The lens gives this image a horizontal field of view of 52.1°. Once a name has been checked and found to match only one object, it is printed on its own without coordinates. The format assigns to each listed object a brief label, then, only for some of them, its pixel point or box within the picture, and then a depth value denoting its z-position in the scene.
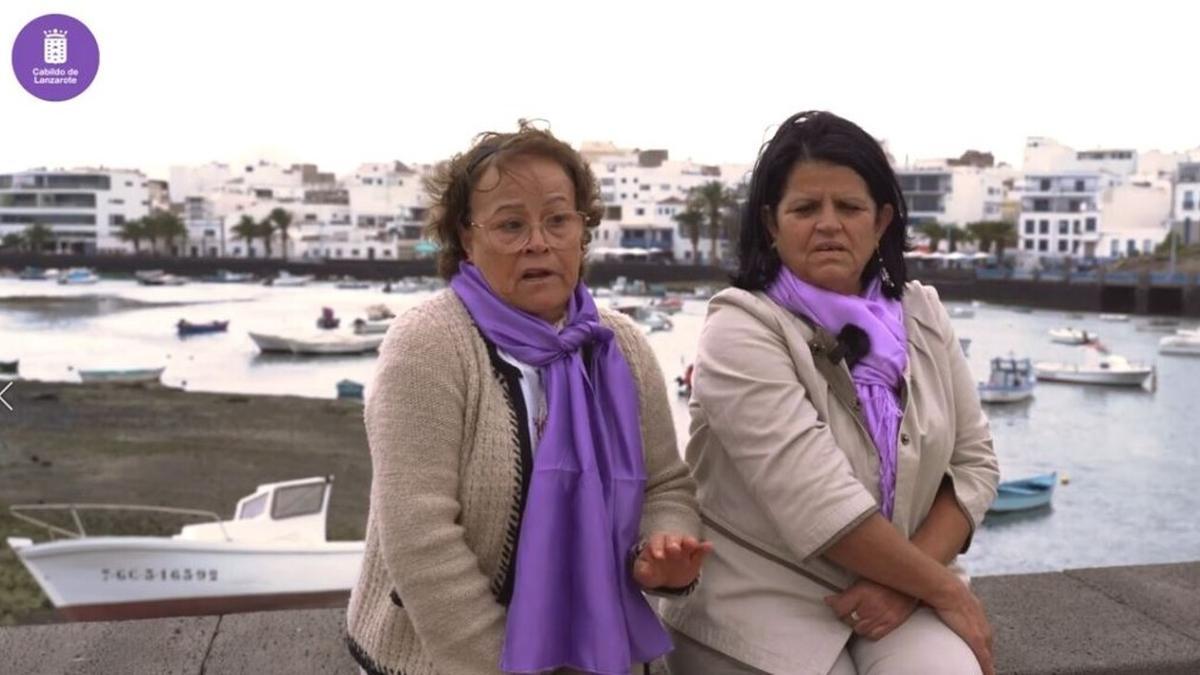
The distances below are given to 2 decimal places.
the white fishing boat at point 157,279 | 64.47
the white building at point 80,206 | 58.00
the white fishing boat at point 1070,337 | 33.16
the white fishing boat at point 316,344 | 33.00
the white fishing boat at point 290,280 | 65.62
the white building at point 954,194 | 66.12
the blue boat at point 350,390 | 22.95
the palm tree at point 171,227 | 73.38
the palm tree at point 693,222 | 64.31
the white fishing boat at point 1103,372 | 26.38
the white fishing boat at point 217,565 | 7.25
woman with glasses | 1.43
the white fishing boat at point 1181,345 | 31.98
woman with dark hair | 1.58
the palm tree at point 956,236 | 61.84
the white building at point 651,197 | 70.94
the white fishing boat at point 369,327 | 35.59
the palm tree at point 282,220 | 74.81
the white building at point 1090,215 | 57.22
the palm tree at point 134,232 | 70.56
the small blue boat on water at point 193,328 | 37.28
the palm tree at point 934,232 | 60.66
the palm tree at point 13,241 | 56.47
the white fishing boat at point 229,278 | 67.38
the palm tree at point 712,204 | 62.27
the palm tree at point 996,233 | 59.25
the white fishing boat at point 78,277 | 59.03
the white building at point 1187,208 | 56.34
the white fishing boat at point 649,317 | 37.78
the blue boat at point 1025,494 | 14.78
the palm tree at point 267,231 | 75.62
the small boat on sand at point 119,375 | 24.31
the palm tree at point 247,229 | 75.69
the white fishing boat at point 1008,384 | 23.75
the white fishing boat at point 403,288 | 59.41
